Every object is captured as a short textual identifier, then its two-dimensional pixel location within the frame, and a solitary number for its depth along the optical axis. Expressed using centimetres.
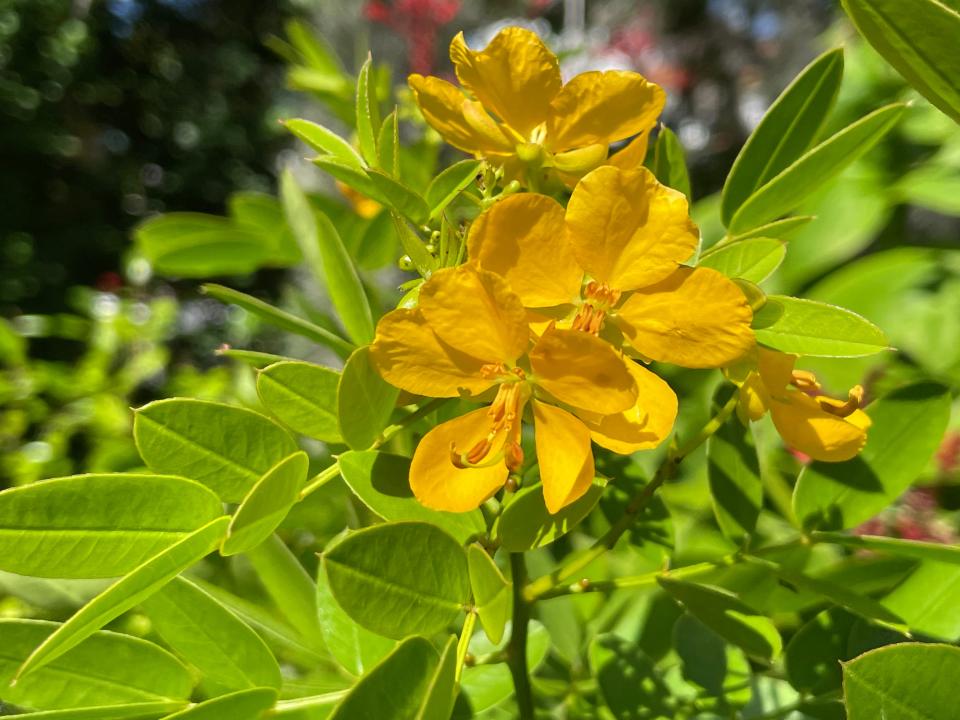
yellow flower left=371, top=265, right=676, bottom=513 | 8
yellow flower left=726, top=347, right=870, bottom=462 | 9
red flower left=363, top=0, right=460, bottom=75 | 51
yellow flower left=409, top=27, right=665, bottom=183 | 10
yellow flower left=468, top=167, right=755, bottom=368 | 9
